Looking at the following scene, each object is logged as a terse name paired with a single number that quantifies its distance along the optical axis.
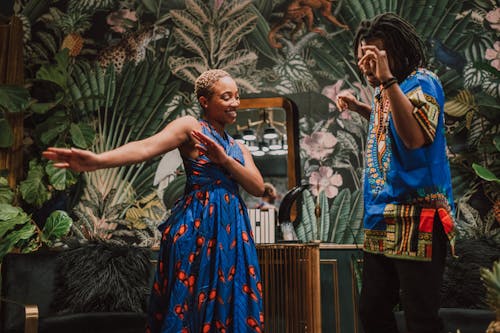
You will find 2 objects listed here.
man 1.87
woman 2.41
